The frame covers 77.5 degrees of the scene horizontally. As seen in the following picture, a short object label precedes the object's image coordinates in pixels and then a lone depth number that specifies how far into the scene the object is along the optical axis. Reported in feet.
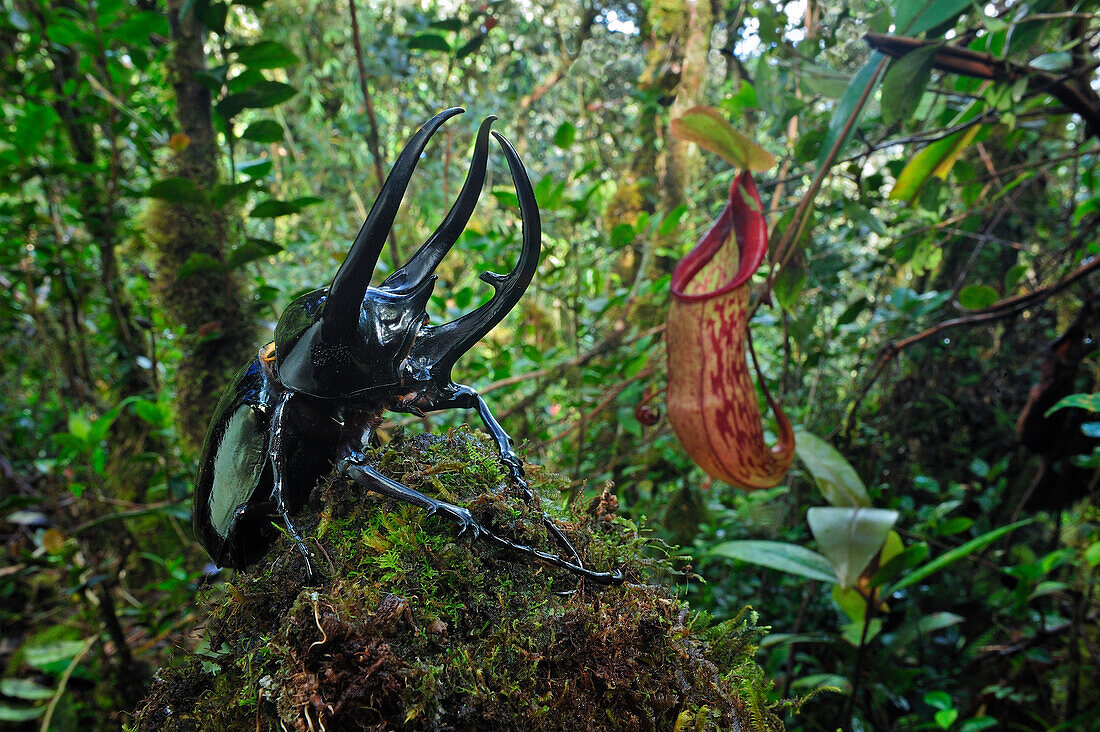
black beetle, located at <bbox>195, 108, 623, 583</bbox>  0.53
